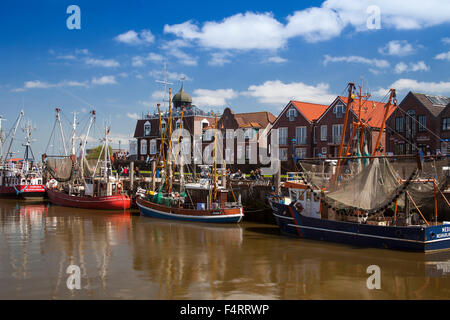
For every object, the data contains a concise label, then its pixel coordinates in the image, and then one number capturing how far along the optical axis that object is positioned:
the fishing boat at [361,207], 25.44
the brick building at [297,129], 62.66
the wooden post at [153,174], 47.42
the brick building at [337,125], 56.88
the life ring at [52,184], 59.79
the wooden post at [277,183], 39.37
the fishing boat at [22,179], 60.59
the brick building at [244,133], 68.38
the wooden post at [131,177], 53.28
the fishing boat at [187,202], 37.53
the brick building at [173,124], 78.75
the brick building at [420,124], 50.97
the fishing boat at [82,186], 49.09
